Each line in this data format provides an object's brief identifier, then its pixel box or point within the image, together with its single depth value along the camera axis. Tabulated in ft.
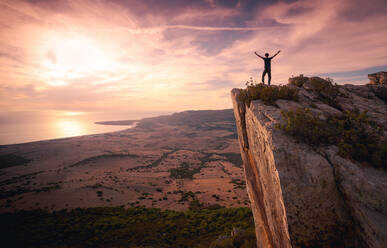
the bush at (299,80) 34.73
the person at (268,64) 40.27
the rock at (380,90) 31.05
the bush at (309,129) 17.81
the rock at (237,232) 58.12
